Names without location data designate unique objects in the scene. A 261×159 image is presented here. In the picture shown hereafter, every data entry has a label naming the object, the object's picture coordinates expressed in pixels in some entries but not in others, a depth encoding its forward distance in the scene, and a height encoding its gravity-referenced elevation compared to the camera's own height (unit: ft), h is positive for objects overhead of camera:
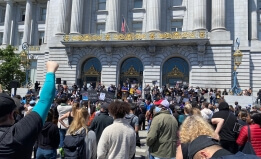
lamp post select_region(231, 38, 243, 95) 81.10 +10.27
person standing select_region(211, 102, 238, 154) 21.61 -3.83
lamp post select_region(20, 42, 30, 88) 96.10 +10.56
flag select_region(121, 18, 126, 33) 104.12 +25.29
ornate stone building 96.63 +18.95
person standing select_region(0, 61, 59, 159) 7.09 -1.28
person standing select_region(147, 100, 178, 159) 17.06 -3.43
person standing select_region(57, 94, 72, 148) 27.73 -3.11
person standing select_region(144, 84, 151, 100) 80.29 -1.81
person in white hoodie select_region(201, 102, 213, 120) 29.99 -3.12
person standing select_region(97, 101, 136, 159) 14.29 -3.09
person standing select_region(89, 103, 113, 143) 20.25 -2.98
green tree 123.13 +8.82
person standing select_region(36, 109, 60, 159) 17.37 -3.97
